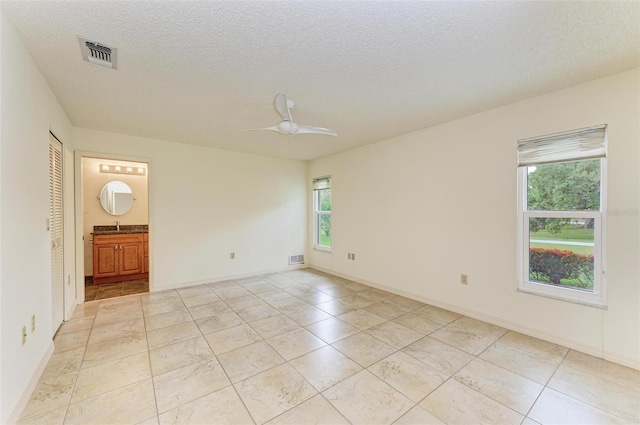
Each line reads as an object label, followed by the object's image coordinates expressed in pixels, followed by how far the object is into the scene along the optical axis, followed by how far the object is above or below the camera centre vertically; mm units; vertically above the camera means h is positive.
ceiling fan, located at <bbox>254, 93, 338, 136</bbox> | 2409 +836
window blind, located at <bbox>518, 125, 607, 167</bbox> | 2316 +586
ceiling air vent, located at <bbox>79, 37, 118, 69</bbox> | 1838 +1132
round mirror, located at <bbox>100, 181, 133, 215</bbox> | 5039 +204
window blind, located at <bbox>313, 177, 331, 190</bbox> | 5392 +539
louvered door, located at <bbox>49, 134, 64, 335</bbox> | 2611 -241
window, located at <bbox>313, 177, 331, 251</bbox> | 5523 -71
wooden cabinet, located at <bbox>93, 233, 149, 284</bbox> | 4547 -871
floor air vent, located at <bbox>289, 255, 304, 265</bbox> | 5660 -1093
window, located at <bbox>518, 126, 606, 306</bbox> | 2361 -55
